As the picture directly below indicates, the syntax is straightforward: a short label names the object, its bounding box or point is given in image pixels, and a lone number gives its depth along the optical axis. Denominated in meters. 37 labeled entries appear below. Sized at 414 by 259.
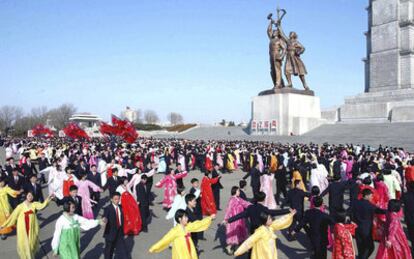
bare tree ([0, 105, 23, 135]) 69.97
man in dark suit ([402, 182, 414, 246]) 5.81
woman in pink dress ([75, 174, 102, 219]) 8.27
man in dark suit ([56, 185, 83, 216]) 6.88
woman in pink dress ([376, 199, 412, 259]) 4.84
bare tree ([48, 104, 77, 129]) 76.47
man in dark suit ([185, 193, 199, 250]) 5.68
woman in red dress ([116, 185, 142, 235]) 6.96
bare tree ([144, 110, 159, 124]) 107.29
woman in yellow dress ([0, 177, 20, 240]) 7.54
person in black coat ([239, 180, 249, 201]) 6.63
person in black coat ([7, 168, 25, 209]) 9.21
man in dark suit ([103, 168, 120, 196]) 8.77
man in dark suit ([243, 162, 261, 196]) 9.94
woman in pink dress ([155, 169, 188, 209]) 9.61
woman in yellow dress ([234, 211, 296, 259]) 4.23
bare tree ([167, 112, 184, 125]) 111.88
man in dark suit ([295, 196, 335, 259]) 5.18
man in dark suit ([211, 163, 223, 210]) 9.16
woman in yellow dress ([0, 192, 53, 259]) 5.60
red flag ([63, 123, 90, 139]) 33.09
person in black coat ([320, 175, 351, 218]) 7.34
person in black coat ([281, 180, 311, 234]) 7.22
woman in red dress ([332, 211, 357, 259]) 4.68
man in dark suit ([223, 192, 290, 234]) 5.21
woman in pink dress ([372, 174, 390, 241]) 7.46
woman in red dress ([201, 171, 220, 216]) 8.64
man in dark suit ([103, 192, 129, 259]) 5.48
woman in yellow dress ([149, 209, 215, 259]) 4.34
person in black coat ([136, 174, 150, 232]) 7.71
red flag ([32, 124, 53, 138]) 44.31
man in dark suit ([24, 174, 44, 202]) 8.83
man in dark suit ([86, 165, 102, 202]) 9.86
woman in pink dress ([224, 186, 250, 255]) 6.25
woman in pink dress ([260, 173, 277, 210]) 8.73
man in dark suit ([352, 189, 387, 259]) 5.40
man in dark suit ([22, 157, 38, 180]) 11.42
